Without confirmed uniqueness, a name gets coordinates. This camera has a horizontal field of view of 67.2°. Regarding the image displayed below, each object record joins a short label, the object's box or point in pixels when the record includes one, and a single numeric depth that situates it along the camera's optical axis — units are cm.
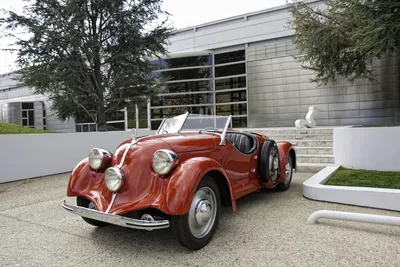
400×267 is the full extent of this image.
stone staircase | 793
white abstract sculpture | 1192
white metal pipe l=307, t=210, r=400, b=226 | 327
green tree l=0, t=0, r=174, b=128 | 1004
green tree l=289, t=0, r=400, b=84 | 623
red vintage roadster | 296
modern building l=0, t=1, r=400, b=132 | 1427
